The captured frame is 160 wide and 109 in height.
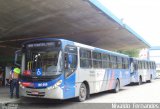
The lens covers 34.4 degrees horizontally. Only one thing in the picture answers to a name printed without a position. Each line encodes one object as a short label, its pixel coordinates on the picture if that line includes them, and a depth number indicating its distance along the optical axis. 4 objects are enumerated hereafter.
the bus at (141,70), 23.64
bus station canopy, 14.77
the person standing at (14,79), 12.70
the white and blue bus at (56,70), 10.50
